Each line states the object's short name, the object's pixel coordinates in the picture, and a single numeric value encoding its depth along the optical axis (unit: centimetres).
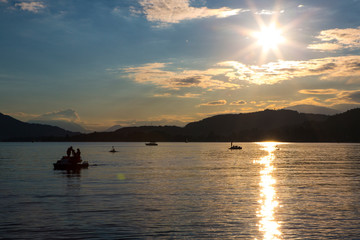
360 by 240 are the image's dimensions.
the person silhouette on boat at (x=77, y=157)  7887
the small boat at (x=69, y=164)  7681
